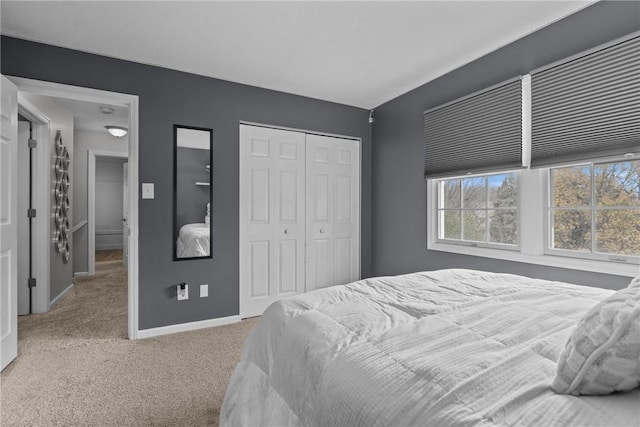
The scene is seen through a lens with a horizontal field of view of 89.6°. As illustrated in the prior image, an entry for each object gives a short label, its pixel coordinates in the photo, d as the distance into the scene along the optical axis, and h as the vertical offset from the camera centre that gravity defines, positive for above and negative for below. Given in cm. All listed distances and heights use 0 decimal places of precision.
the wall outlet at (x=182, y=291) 302 -74
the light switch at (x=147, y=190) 289 +20
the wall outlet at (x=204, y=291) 313 -77
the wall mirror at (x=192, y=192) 304 +20
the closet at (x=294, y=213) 341 -1
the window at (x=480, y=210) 268 +3
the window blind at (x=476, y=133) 250 +70
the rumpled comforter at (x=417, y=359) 66 -38
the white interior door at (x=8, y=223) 224 -8
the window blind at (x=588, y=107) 187 +69
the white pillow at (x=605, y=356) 63 -29
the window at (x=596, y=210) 201 +2
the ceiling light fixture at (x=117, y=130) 513 +132
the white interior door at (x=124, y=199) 746 +33
